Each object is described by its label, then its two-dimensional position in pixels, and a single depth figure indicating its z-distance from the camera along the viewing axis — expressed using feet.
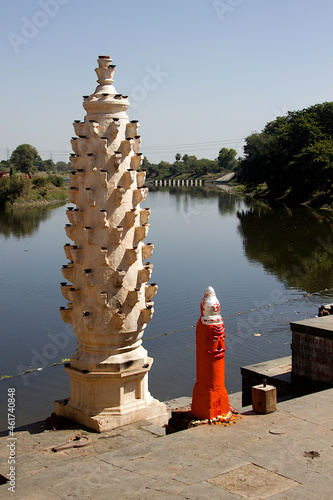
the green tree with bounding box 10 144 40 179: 379.14
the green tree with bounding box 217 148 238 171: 578.08
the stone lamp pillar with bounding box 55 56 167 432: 21.30
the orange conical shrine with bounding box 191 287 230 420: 20.94
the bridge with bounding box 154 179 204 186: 510.58
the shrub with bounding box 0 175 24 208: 220.64
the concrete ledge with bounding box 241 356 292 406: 29.35
